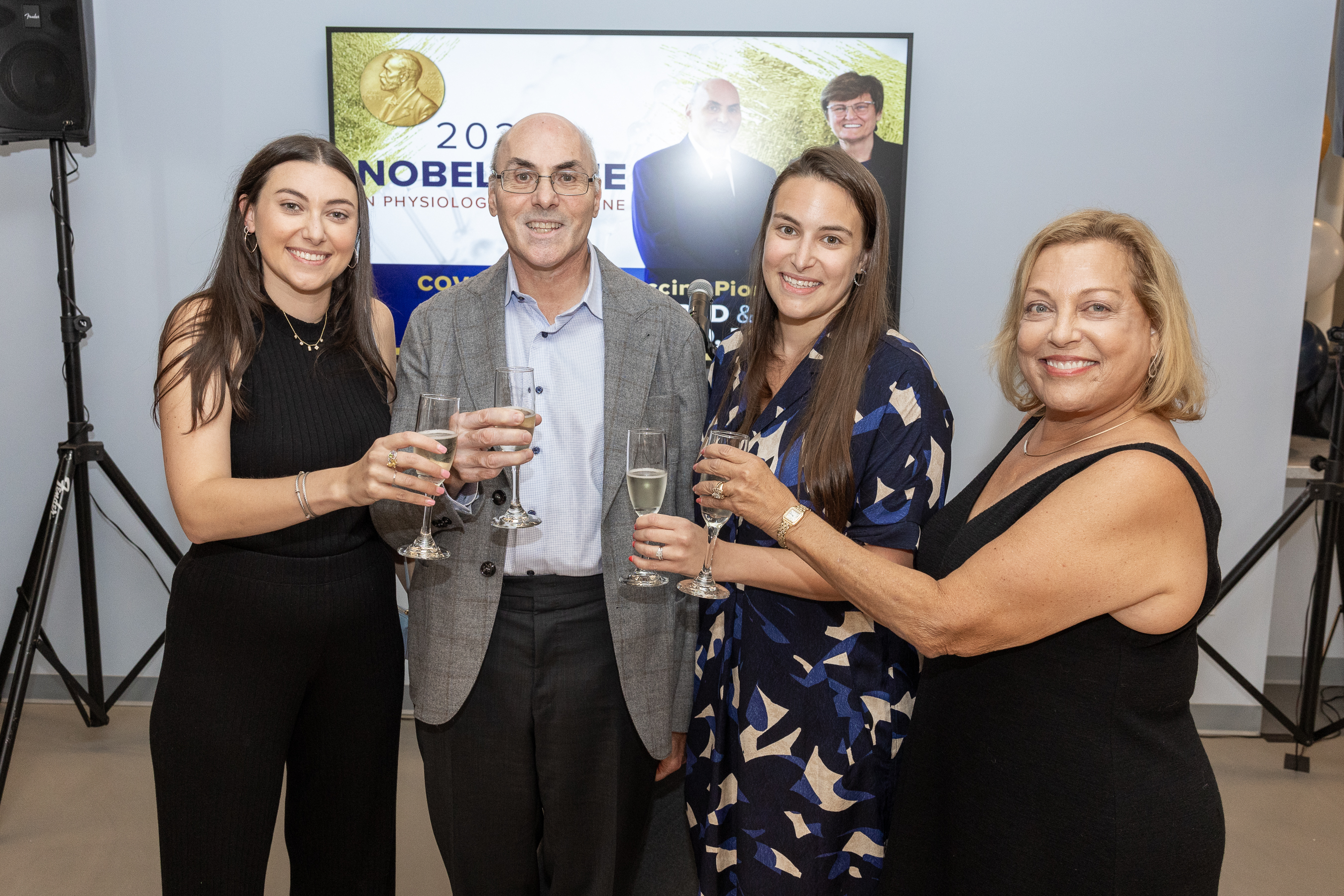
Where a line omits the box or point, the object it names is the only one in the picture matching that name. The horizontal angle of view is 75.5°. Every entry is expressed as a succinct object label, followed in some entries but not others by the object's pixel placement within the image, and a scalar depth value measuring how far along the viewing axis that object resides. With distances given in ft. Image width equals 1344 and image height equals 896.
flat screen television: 12.01
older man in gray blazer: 6.29
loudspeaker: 10.93
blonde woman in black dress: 4.47
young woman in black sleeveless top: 5.99
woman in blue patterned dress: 5.62
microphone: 8.45
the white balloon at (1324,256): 13.84
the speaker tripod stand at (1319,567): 12.23
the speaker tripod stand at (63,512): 10.94
